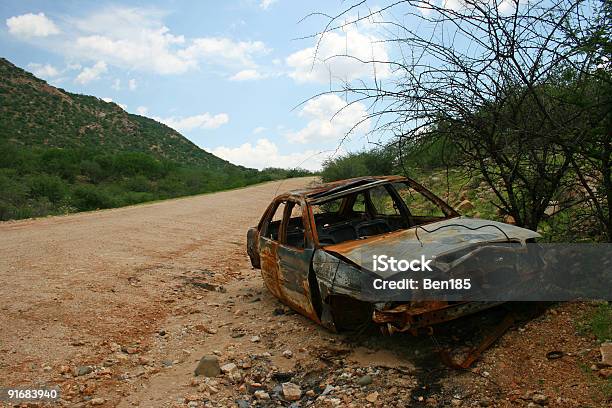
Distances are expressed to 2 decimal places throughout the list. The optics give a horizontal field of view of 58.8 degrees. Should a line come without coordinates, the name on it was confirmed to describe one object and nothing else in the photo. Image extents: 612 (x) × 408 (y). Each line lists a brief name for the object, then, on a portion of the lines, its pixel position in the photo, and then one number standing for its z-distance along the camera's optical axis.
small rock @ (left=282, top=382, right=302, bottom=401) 4.26
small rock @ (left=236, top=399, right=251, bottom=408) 4.20
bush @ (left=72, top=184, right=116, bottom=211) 24.33
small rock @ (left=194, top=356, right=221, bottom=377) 4.72
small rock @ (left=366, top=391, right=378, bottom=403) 4.00
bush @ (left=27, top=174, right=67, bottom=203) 25.16
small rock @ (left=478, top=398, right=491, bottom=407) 3.75
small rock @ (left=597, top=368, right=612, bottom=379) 3.86
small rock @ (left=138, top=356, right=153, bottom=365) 5.09
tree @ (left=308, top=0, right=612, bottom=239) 4.96
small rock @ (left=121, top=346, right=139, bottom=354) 5.34
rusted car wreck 4.46
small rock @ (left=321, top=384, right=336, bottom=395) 4.25
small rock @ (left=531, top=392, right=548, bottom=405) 3.67
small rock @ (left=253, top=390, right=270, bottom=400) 4.31
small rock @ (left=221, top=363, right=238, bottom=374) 4.74
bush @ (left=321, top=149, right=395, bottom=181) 21.30
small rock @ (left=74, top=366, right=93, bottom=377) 4.76
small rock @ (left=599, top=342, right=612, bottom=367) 3.97
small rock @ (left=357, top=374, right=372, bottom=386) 4.29
